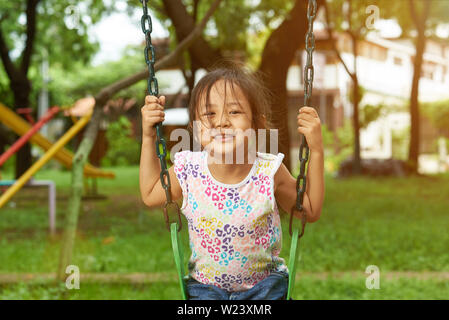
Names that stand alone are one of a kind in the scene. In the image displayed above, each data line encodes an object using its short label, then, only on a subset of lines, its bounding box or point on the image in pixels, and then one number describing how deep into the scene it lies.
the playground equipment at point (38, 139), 6.25
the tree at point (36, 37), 10.95
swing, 2.02
